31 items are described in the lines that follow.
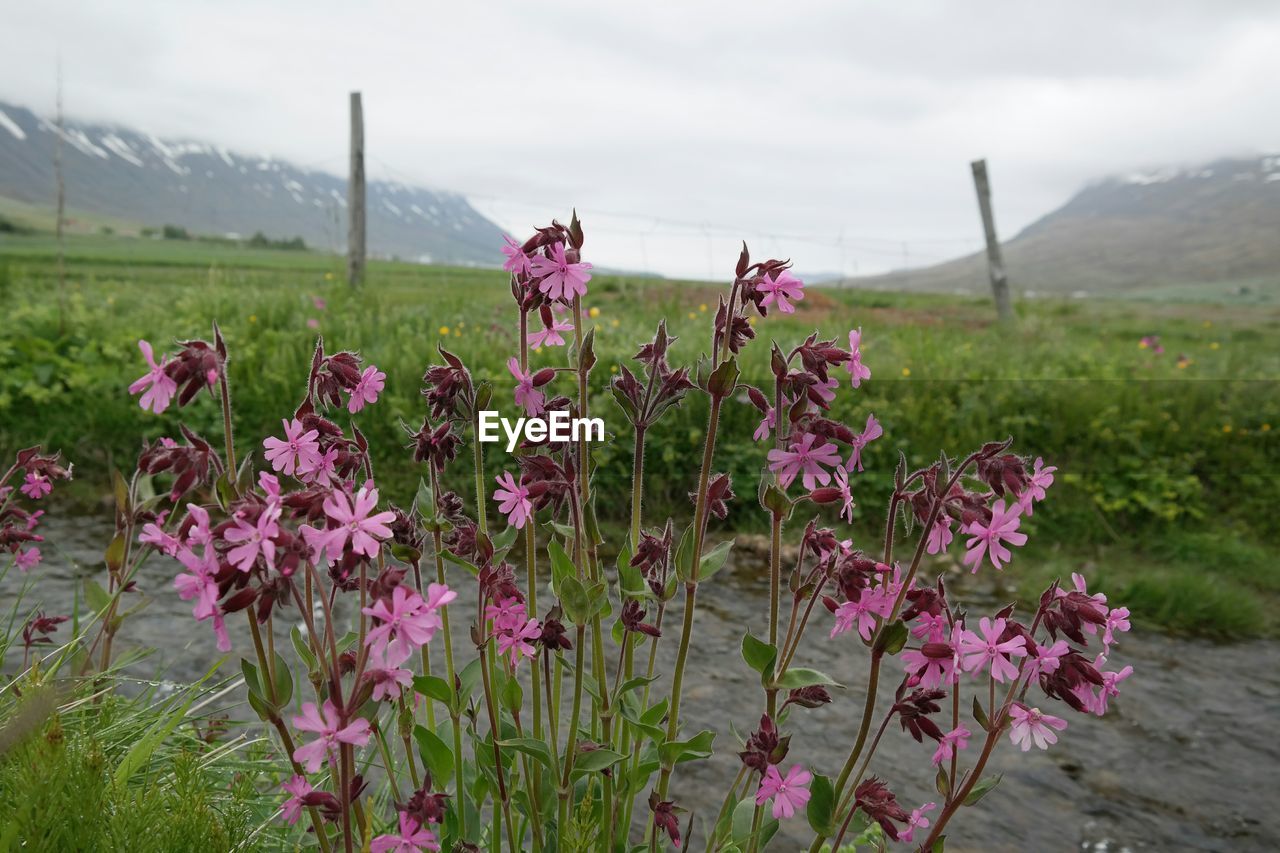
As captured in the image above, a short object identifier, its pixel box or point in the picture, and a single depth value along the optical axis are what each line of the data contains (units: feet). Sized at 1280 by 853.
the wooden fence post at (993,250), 31.79
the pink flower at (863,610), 1.28
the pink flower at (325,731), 0.96
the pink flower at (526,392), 1.29
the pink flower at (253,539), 0.92
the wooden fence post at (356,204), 27.19
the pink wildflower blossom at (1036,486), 1.18
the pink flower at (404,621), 0.95
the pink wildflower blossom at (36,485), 1.72
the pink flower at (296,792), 1.11
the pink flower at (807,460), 1.23
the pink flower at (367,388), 1.27
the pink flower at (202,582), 0.95
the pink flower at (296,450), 1.15
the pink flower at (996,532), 1.17
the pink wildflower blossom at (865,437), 1.25
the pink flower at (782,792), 1.32
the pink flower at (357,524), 0.94
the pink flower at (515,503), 1.30
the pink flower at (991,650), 1.15
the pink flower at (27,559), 1.87
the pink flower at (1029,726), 1.22
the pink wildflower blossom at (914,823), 1.36
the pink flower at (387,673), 0.98
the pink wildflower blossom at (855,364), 1.27
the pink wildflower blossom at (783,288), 1.26
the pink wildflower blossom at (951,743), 1.26
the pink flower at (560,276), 1.24
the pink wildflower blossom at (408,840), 1.14
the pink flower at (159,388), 1.05
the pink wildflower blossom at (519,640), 1.29
